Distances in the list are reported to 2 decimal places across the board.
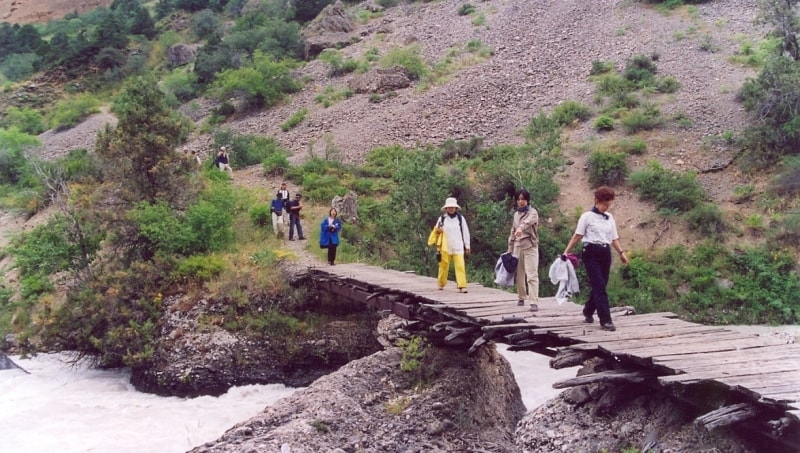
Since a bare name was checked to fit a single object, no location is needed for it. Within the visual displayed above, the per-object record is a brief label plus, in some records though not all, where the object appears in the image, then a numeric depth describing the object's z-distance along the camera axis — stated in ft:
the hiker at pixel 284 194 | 60.44
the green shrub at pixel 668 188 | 68.90
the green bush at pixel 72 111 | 123.13
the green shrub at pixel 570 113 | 87.81
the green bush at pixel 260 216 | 64.69
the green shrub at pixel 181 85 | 128.67
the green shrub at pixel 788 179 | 66.59
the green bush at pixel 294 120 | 100.89
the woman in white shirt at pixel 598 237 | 23.90
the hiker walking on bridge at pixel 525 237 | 27.94
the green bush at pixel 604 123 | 83.71
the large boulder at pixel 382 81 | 108.17
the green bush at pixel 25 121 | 128.06
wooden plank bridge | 17.80
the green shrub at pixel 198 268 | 52.60
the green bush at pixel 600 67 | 99.40
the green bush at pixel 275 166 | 79.77
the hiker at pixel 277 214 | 59.98
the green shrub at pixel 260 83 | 110.52
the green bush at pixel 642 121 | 81.61
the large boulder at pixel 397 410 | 31.04
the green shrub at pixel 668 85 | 89.76
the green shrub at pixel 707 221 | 65.91
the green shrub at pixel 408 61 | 111.14
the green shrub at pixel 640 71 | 92.38
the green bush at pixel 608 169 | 74.59
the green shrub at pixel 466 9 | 133.80
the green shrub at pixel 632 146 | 77.61
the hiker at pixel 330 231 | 47.88
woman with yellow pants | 32.45
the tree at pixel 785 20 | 76.54
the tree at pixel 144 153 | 58.54
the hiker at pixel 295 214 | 59.06
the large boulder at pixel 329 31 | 132.57
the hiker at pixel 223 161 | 77.56
